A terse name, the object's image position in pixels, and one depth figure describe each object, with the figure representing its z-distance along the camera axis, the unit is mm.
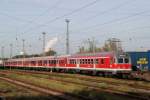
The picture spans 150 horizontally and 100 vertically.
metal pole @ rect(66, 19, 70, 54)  58062
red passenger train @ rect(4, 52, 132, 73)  34188
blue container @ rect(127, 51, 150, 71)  35625
